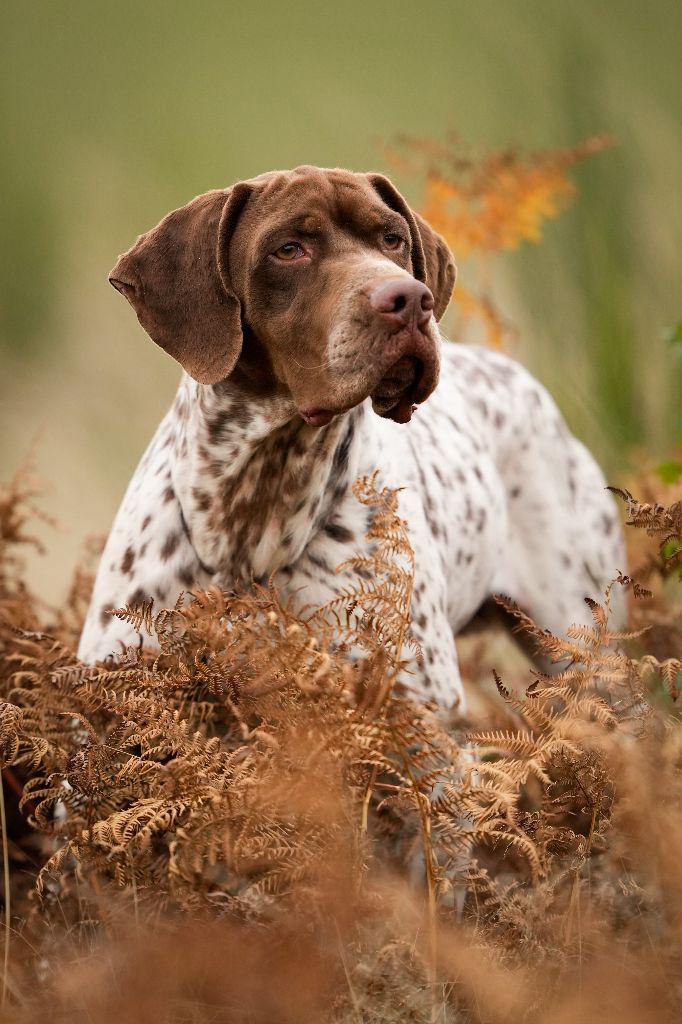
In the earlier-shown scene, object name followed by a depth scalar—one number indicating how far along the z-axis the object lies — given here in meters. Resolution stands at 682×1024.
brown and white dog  6.24
